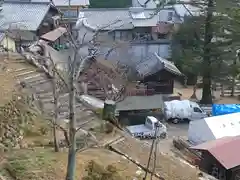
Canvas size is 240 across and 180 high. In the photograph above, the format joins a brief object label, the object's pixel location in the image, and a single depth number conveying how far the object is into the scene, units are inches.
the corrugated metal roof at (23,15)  1079.2
